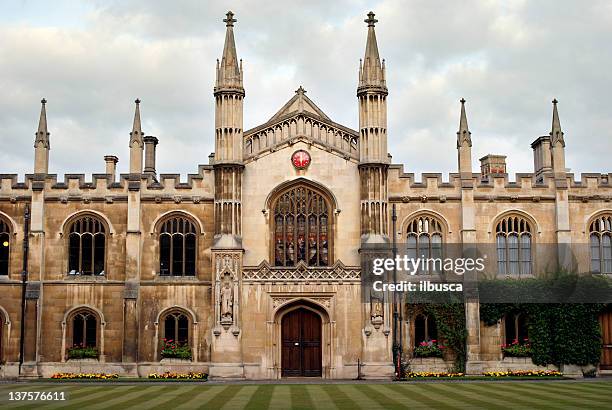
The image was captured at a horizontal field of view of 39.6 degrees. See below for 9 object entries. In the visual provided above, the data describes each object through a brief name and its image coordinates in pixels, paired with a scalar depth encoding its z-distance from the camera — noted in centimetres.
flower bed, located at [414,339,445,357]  4181
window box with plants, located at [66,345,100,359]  4184
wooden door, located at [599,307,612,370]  4234
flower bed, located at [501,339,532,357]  4181
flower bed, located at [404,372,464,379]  4031
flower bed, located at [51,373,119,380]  4021
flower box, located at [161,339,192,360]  4169
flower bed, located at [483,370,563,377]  4078
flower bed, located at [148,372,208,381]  4035
